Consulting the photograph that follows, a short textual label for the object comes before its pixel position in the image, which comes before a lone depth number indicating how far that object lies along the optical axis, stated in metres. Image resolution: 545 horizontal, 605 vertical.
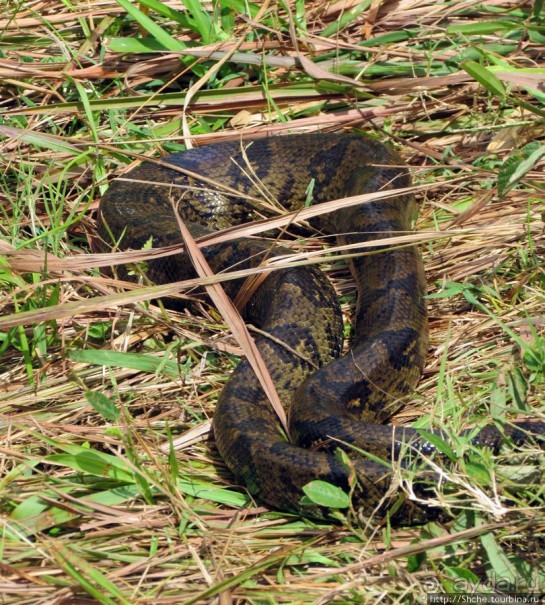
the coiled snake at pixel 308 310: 7.07
